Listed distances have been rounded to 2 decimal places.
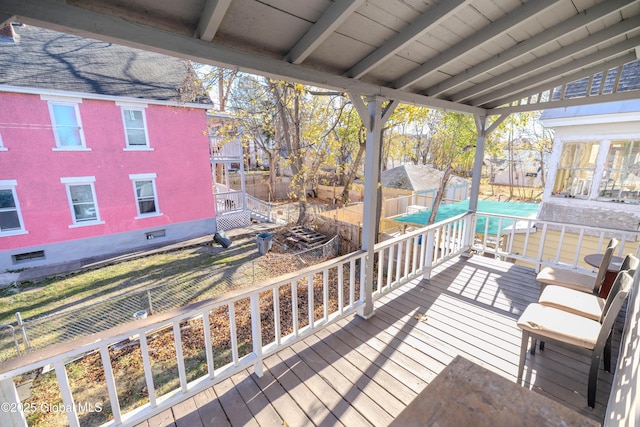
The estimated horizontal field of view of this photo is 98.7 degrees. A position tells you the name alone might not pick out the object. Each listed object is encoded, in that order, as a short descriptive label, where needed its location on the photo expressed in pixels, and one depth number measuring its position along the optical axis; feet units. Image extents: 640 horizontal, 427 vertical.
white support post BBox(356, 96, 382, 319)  9.02
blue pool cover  25.57
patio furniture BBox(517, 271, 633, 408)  6.05
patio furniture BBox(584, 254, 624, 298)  9.64
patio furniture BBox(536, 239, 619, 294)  8.52
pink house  24.16
